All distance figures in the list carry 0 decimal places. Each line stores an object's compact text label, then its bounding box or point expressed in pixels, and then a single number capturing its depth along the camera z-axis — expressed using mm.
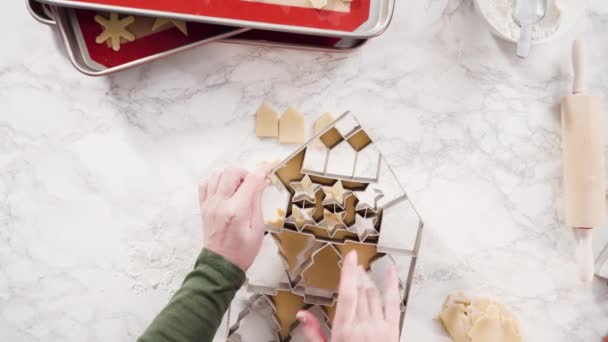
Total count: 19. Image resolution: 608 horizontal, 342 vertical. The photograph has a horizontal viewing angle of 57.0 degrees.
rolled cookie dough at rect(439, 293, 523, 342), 734
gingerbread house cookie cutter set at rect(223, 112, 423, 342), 657
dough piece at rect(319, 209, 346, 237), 663
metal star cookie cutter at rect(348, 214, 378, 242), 672
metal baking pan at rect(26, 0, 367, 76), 703
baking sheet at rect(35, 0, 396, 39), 670
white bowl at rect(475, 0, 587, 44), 751
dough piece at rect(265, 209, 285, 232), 696
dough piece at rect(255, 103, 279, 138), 770
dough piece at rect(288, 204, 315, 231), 660
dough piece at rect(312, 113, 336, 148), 775
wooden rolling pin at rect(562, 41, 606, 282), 744
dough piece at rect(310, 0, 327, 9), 699
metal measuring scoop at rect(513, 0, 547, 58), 721
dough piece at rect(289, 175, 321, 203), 650
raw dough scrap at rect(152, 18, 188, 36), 716
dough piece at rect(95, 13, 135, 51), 711
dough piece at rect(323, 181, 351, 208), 656
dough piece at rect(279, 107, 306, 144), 772
